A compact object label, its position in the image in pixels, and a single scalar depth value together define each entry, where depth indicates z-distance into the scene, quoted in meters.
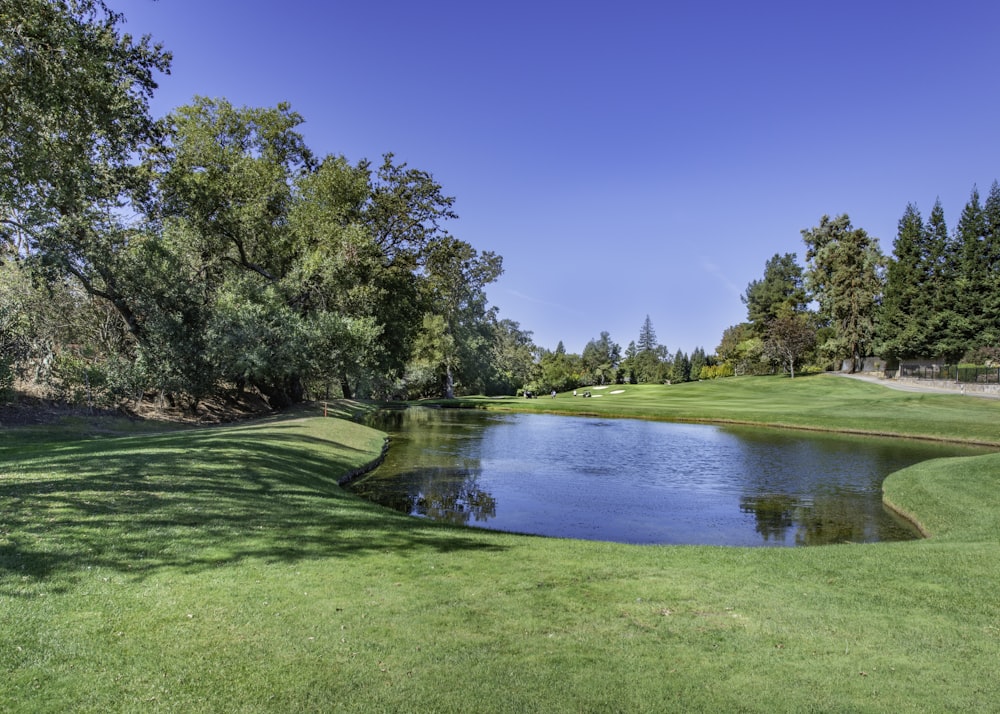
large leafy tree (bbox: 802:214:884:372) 60.56
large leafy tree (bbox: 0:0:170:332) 12.37
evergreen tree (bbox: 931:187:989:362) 48.78
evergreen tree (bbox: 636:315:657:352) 133.38
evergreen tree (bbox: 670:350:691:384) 92.62
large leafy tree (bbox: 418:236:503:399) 60.81
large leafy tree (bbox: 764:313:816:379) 64.50
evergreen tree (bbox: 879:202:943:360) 53.22
